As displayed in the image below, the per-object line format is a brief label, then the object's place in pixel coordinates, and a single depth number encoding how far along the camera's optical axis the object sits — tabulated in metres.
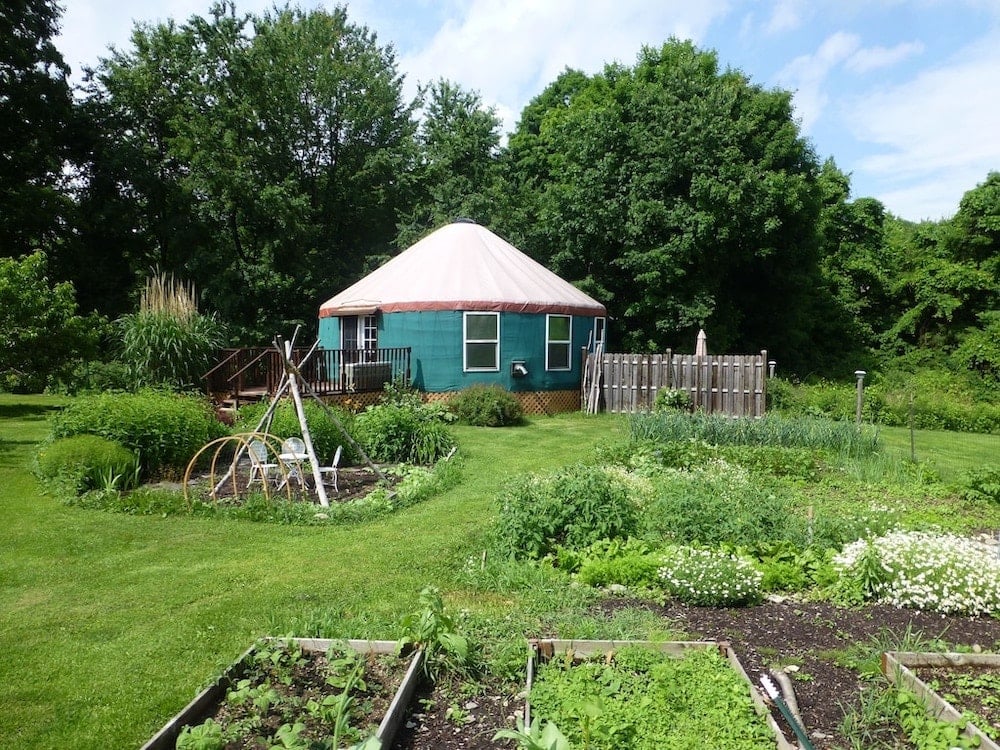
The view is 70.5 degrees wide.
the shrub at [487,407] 13.23
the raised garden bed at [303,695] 2.81
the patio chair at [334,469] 7.71
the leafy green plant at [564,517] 5.25
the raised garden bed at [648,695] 2.74
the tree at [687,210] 18.64
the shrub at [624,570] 4.63
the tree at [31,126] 20.17
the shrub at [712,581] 4.32
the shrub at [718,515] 5.22
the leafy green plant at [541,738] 2.22
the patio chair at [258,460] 7.32
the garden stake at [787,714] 2.44
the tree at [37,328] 11.82
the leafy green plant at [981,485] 7.27
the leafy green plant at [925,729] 2.72
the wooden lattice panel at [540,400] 13.87
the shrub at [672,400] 14.92
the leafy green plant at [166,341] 12.80
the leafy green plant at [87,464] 7.33
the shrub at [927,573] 4.26
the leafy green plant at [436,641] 3.35
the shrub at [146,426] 7.99
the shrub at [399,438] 9.69
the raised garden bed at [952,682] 2.93
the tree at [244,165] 22.17
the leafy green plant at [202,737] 2.60
